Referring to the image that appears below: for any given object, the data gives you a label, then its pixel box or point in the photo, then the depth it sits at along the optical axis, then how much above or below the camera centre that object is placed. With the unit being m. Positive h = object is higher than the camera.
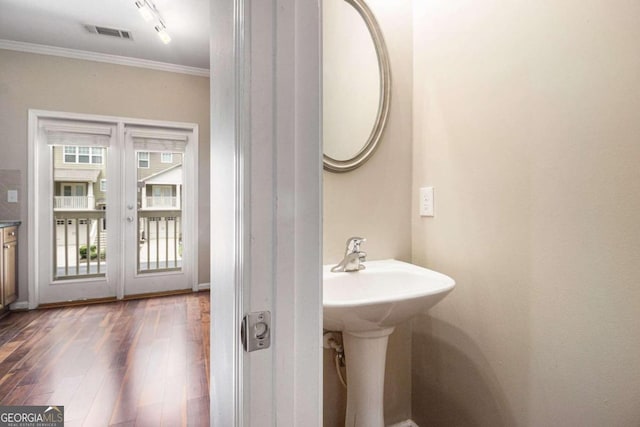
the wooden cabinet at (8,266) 2.81 -0.49
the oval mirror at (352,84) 1.24 +0.54
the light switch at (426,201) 1.35 +0.05
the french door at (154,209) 3.55 +0.05
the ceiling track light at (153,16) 2.38 +1.62
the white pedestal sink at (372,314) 0.90 -0.30
